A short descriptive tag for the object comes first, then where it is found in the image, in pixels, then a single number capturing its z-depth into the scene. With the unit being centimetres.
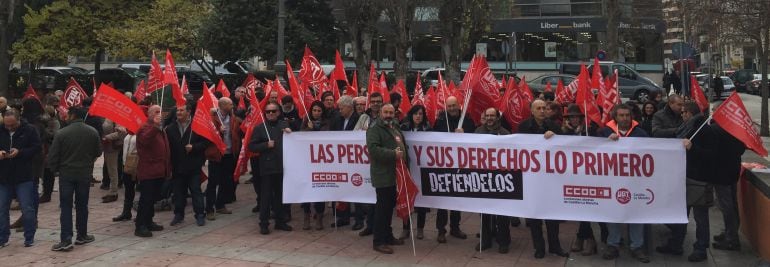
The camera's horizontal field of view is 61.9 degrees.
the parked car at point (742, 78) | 4712
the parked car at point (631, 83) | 2746
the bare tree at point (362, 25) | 2658
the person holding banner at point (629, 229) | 677
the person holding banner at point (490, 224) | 716
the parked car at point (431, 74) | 3199
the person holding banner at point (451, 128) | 761
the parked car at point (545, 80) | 2733
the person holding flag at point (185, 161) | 823
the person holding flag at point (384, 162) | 683
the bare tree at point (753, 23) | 1505
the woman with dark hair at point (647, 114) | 951
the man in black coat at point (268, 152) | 804
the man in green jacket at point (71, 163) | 716
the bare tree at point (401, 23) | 2494
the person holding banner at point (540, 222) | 692
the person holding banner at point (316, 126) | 837
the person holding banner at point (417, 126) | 785
